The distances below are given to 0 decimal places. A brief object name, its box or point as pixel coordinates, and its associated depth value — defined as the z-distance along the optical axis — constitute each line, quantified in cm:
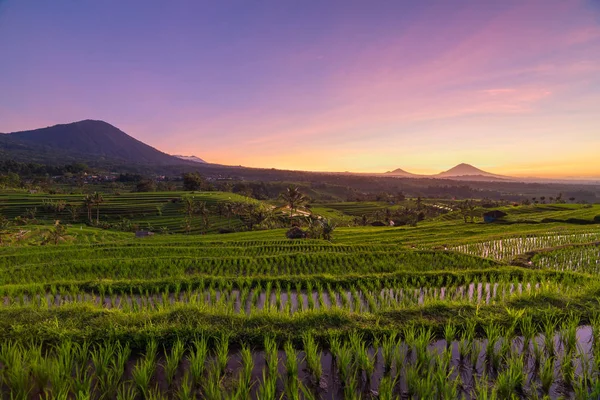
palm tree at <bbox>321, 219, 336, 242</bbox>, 3352
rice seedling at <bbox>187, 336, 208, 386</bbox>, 462
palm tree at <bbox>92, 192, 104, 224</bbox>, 6338
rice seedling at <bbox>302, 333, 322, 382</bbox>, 477
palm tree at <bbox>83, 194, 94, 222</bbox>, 6242
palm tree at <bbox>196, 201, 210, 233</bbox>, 5819
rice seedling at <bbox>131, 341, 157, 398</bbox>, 432
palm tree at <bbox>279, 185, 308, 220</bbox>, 5528
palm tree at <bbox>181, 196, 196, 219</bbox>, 6081
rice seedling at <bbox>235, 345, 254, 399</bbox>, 406
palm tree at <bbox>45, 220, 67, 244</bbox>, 3741
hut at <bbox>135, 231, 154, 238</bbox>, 5391
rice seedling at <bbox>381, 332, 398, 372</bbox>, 502
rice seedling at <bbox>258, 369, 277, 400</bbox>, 376
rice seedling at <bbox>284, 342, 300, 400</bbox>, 422
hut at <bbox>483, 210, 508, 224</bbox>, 4653
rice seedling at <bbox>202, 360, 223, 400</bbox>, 399
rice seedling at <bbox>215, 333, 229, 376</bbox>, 485
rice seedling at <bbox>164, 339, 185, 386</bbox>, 464
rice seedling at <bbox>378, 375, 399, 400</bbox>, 398
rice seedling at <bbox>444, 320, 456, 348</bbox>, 571
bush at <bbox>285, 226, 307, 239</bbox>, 3389
